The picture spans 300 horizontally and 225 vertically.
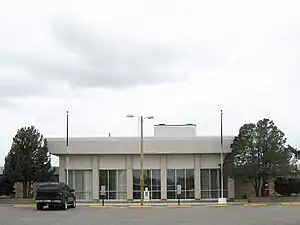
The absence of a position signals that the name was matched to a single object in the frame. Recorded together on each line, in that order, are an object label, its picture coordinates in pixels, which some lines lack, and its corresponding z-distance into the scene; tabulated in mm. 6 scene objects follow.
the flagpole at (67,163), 57491
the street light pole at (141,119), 50488
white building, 57812
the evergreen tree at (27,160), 53562
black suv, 38562
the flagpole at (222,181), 56069
